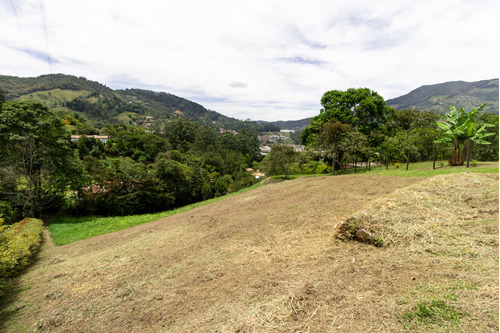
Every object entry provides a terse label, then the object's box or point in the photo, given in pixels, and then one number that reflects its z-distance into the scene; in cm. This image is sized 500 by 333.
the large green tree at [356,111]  2027
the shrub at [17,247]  647
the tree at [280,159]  1959
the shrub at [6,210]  1398
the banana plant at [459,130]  1138
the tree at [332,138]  1625
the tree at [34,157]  1417
